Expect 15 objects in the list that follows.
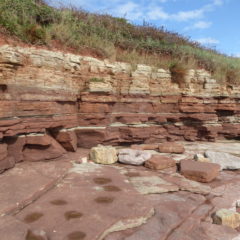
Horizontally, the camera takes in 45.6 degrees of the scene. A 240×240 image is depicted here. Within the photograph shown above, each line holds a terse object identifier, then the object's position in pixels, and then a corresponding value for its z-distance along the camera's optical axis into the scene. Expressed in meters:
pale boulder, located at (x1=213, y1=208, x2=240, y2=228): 3.24
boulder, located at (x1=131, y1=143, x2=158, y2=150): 6.61
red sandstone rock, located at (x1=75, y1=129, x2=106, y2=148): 6.31
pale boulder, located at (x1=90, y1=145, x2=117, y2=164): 5.45
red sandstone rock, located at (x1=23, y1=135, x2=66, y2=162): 5.16
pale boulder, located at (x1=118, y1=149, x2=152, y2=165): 5.50
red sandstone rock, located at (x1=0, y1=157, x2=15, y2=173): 4.44
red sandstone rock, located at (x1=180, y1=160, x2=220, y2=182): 4.76
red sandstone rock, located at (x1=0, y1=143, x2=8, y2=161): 4.48
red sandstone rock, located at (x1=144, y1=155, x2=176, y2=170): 5.28
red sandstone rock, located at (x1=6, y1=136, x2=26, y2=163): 4.84
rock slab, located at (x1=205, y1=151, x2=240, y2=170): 5.65
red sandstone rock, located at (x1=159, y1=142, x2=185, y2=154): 6.41
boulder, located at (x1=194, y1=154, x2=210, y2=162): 5.70
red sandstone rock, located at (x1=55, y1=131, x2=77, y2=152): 5.81
